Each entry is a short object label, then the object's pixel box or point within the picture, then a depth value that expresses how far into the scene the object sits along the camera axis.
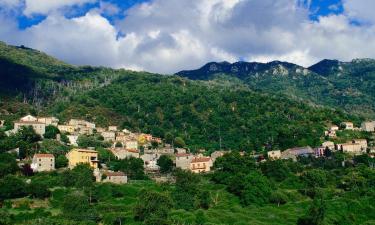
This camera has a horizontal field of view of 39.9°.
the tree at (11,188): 75.38
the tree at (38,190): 76.50
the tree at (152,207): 66.38
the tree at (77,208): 65.99
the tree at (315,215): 71.31
